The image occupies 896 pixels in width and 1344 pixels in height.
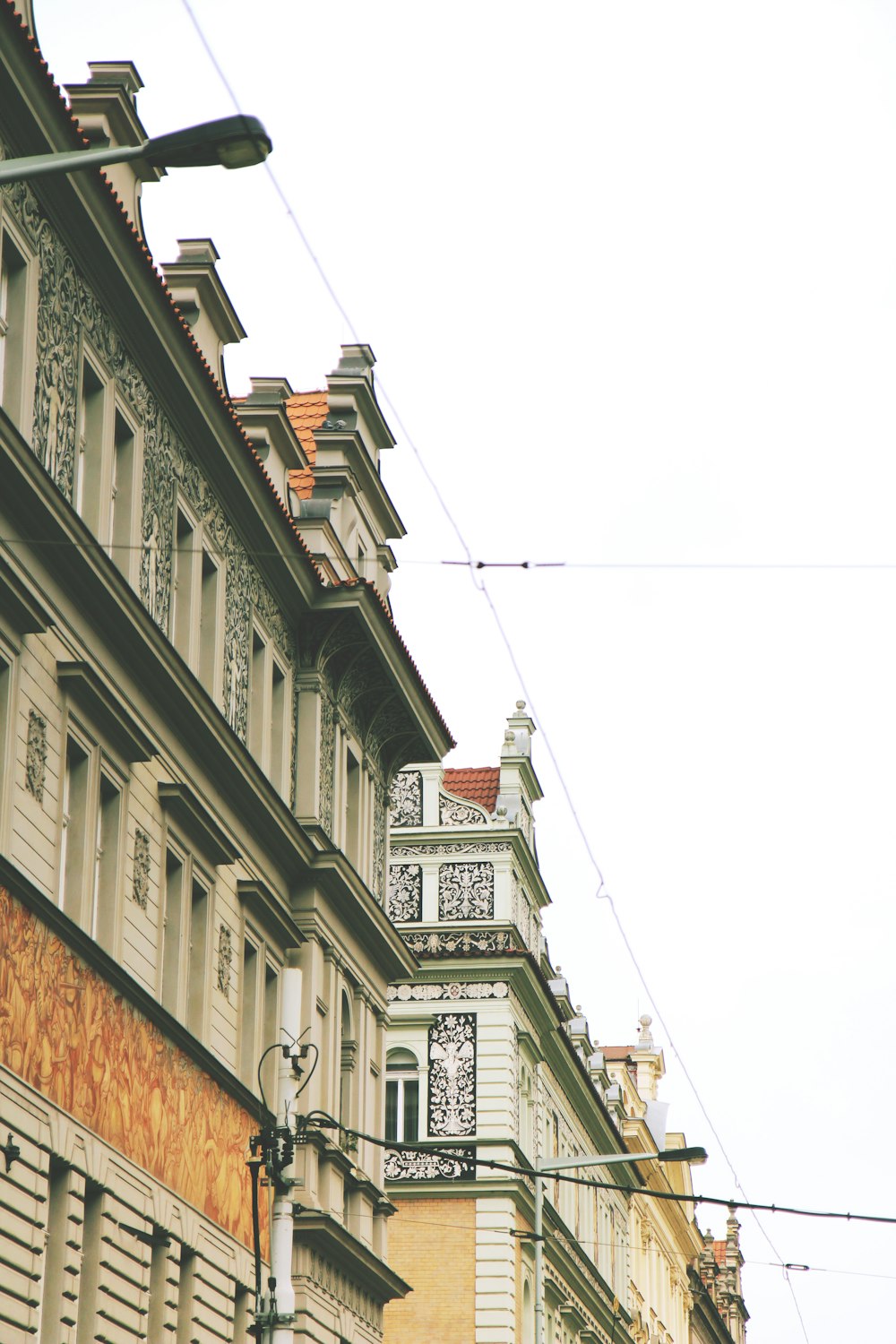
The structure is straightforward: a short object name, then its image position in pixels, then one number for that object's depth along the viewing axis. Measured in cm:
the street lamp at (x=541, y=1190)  3272
